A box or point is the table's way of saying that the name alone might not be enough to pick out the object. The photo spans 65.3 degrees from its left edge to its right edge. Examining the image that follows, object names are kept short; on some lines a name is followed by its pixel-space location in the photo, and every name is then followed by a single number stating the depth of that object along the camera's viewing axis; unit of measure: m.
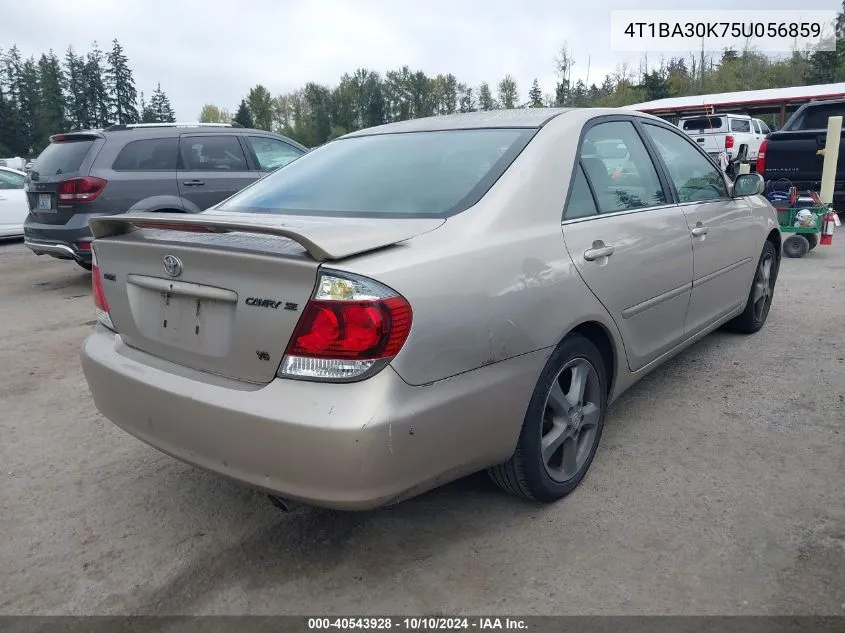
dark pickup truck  9.38
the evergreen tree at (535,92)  79.91
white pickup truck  19.80
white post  8.01
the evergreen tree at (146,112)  95.61
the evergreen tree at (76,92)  83.38
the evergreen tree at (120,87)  90.69
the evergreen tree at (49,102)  75.94
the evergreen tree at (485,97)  86.22
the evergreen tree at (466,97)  86.15
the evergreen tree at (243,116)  90.56
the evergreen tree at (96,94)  86.44
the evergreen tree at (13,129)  70.81
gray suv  6.82
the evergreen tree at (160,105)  97.94
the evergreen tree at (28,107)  72.81
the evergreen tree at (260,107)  97.31
